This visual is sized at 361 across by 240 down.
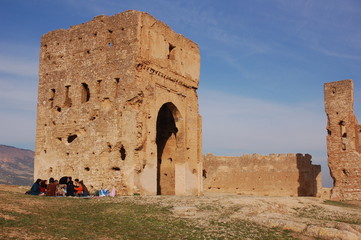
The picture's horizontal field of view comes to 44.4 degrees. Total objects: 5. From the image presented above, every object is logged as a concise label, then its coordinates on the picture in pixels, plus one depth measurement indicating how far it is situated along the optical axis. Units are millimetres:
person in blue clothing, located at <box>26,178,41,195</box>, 16703
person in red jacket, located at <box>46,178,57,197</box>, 16453
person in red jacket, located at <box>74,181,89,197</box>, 17262
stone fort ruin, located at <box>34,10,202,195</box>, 19109
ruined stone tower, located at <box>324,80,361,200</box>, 24700
